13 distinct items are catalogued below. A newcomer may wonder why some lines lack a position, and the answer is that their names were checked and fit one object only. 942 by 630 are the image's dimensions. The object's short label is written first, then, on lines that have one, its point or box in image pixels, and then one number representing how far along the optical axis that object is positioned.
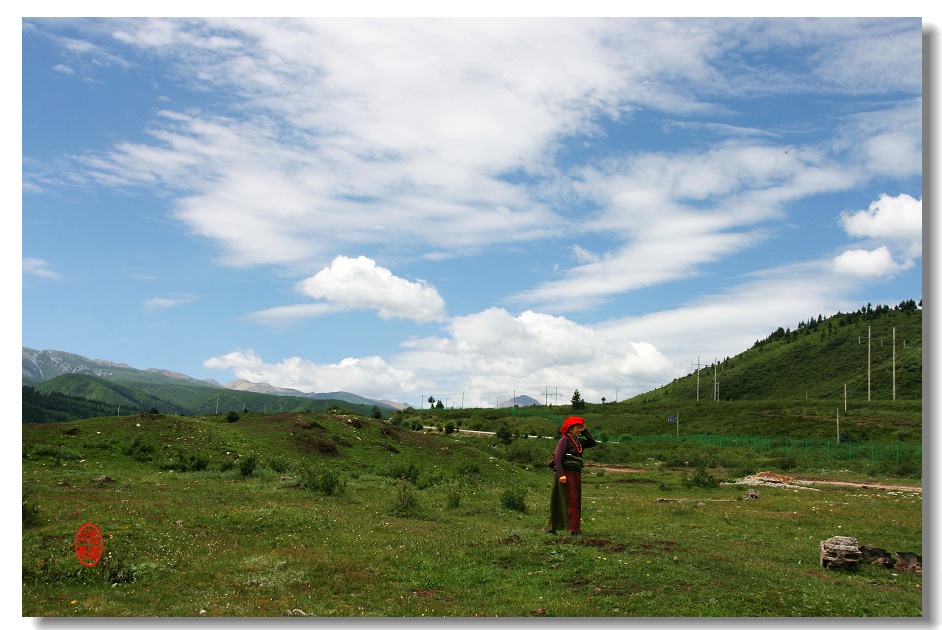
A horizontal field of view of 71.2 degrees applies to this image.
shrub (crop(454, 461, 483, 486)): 37.07
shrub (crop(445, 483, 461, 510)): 24.89
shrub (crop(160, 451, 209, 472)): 34.88
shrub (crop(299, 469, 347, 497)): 27.33
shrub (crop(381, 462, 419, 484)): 37.03
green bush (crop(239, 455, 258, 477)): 33.34
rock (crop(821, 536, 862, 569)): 14.37
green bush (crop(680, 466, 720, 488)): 37.78
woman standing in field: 16.92
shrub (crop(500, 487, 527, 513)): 24.73
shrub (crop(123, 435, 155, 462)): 36.09
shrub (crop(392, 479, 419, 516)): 23.02
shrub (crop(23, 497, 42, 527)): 16.05
